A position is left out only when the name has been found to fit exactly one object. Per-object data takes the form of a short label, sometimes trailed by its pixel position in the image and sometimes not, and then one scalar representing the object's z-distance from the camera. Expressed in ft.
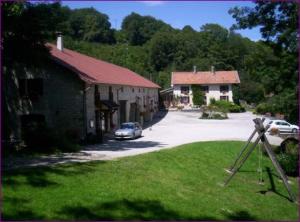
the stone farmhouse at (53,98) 99.71
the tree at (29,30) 68.95
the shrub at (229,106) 224.33
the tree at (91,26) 376.39
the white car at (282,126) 128.36
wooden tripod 53.67
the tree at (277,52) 60.75
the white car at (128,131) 106.73
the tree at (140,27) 464.16
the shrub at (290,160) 69.41
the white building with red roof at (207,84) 257.75
